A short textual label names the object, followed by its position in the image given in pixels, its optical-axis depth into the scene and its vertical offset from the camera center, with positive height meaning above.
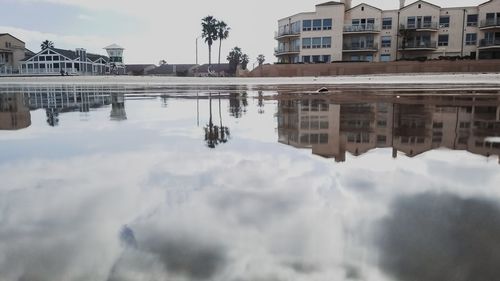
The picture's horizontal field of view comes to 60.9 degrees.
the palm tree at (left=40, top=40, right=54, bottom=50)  132.62 +10.67
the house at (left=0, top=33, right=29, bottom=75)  96.57 +6.41
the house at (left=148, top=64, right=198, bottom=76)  119.70 +2.71
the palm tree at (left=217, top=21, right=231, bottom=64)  99.06 +10.78
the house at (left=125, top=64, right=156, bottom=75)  130.00 +3.29
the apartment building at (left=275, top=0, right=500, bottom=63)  66.75 +7.01
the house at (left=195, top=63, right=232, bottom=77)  123.40 +2.71
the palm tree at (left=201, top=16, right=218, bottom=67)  97.88 +11.22
